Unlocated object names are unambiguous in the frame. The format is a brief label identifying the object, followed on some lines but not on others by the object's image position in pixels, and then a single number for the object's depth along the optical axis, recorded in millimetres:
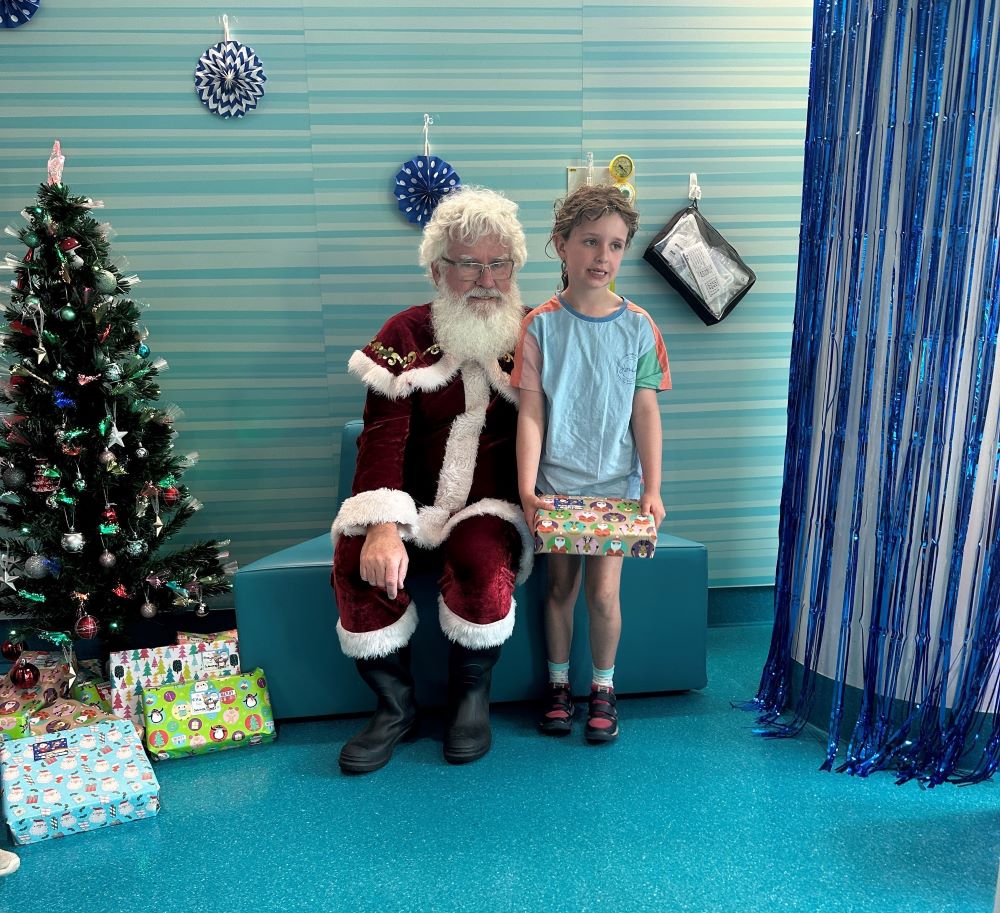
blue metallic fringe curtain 1917
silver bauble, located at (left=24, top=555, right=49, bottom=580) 2463
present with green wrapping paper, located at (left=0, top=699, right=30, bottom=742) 2336
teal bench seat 2373
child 2221
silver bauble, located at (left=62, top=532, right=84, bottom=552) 2451
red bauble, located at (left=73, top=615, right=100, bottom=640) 2473
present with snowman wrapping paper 1905
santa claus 2184
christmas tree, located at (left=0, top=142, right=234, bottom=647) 2428
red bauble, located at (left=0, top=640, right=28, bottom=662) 2629
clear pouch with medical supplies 2938
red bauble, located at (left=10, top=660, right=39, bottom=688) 2492
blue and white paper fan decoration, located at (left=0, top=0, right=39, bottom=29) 2664
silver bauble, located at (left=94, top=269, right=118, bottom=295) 2457
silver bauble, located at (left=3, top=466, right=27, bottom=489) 2461
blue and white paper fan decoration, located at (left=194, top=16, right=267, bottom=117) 2730
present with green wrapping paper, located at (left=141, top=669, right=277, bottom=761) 2271
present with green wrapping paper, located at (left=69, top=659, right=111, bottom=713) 2529
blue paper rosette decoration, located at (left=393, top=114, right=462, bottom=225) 2846
